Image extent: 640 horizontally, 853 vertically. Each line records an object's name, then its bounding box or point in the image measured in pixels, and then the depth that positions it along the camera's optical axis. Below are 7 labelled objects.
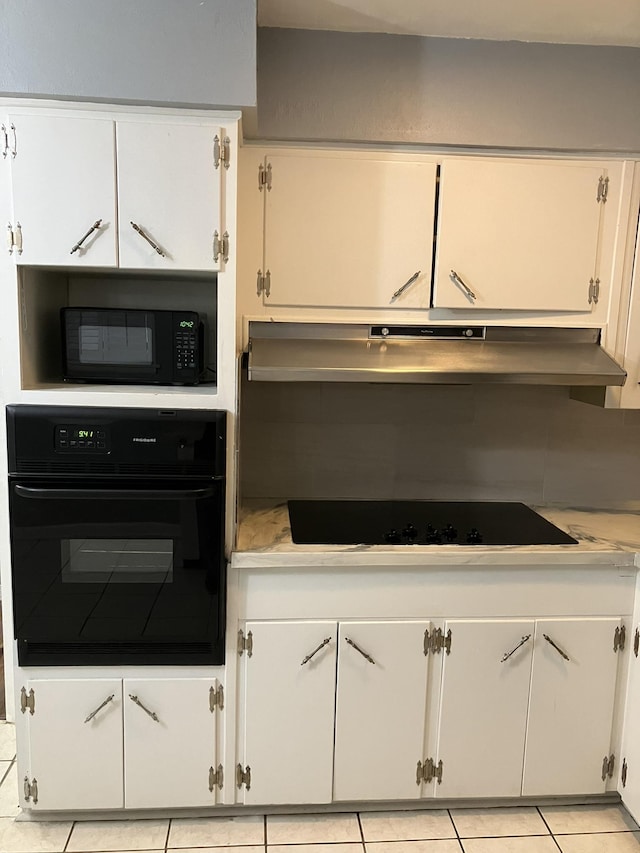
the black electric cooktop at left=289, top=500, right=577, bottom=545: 2.08
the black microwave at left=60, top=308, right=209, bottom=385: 1.93
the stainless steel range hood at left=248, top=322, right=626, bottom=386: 1.97
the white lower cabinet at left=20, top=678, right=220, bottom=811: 1.96
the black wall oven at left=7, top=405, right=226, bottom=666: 1.85
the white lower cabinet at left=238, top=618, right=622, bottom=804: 2.01
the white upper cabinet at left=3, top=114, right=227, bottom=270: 1.77
